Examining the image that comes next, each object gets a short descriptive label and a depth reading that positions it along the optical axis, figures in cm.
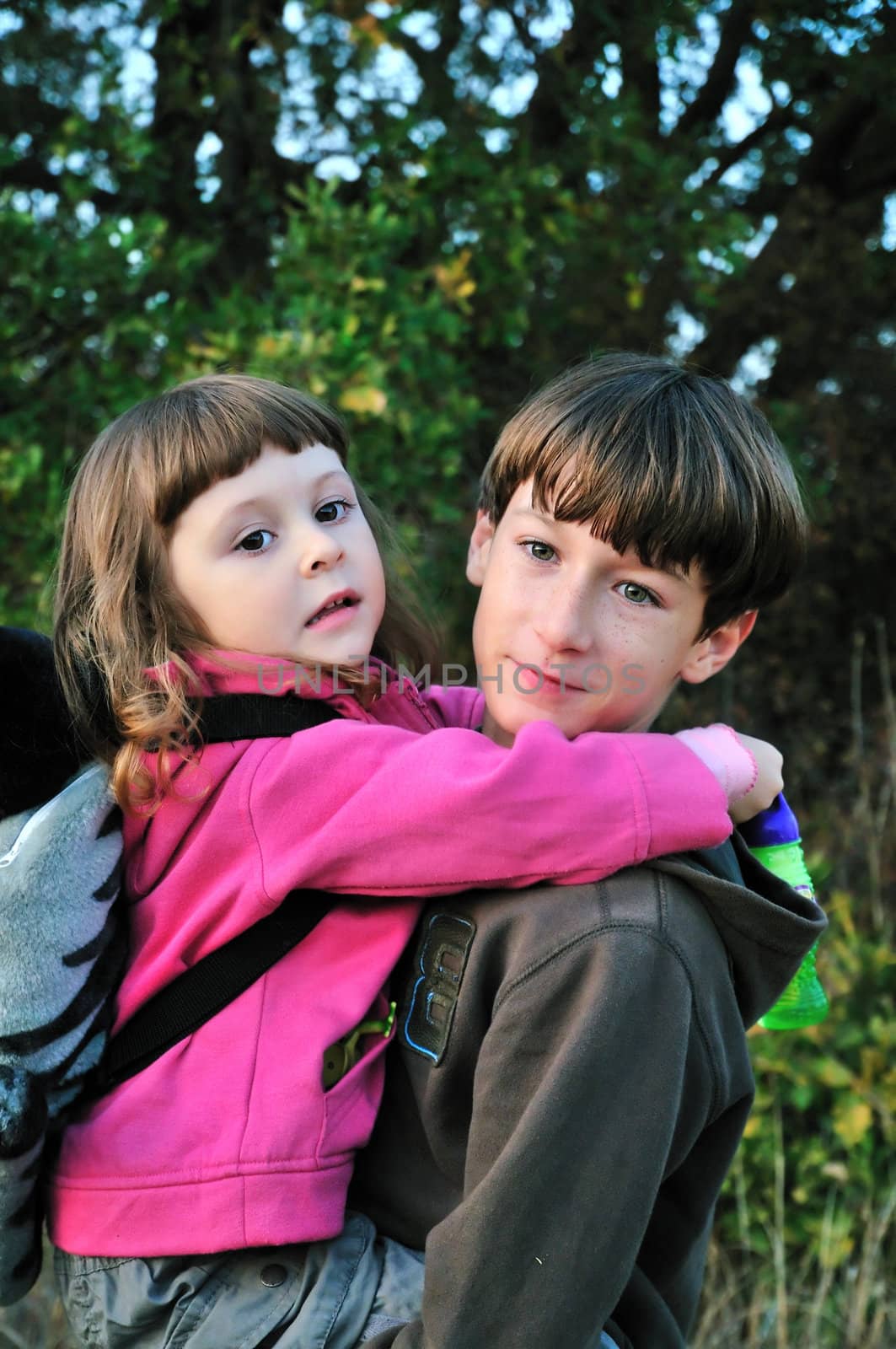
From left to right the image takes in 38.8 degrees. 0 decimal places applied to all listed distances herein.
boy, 145
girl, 162
